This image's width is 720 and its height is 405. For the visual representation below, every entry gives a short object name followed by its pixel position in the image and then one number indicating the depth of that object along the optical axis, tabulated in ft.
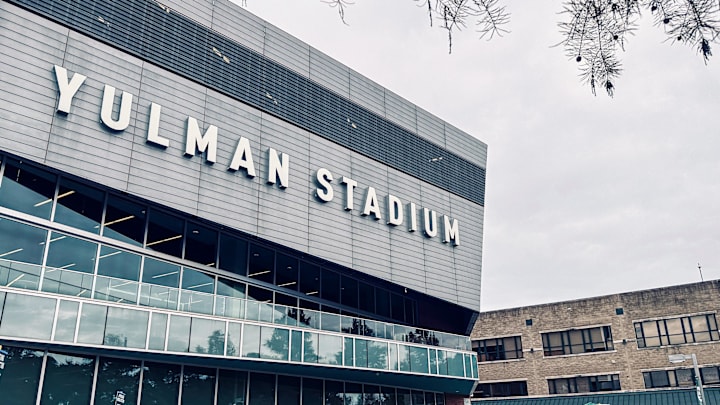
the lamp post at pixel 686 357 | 90.99
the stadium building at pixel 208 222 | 66.18
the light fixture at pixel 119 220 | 74.11
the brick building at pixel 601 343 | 142.61
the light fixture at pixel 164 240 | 78.00
